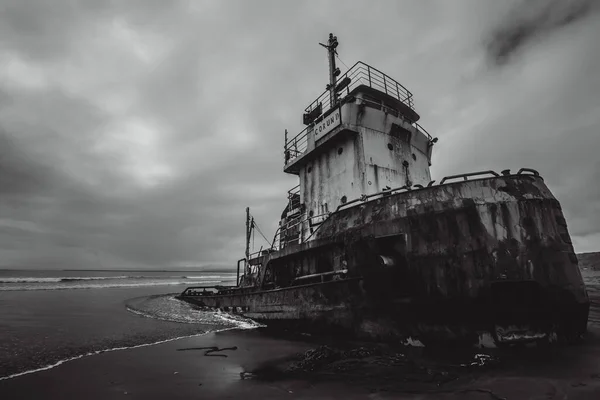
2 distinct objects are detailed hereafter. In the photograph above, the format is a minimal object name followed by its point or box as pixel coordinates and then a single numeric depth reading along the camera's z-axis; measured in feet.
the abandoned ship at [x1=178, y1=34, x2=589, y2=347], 19.57
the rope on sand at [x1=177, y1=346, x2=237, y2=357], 22.98
